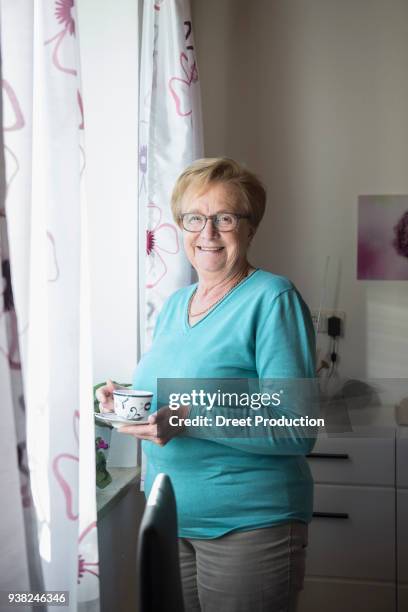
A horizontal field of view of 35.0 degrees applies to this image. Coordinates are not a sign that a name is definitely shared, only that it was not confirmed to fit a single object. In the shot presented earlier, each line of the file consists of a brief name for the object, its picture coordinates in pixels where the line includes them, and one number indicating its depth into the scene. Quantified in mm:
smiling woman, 1031
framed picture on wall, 2275
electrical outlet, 2303
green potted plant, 1508
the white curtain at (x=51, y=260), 828
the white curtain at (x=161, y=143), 1637
